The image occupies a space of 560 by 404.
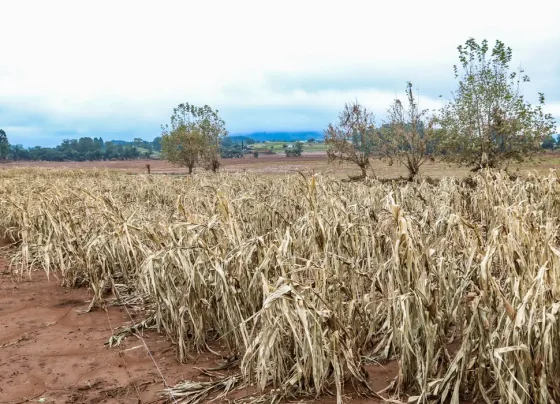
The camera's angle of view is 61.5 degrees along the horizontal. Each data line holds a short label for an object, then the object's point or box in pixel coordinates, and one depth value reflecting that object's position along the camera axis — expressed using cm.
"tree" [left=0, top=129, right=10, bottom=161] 10469
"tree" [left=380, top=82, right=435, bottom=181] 1767
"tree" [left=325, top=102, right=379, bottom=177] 2120
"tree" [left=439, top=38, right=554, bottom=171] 1614
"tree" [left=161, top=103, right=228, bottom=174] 3697
